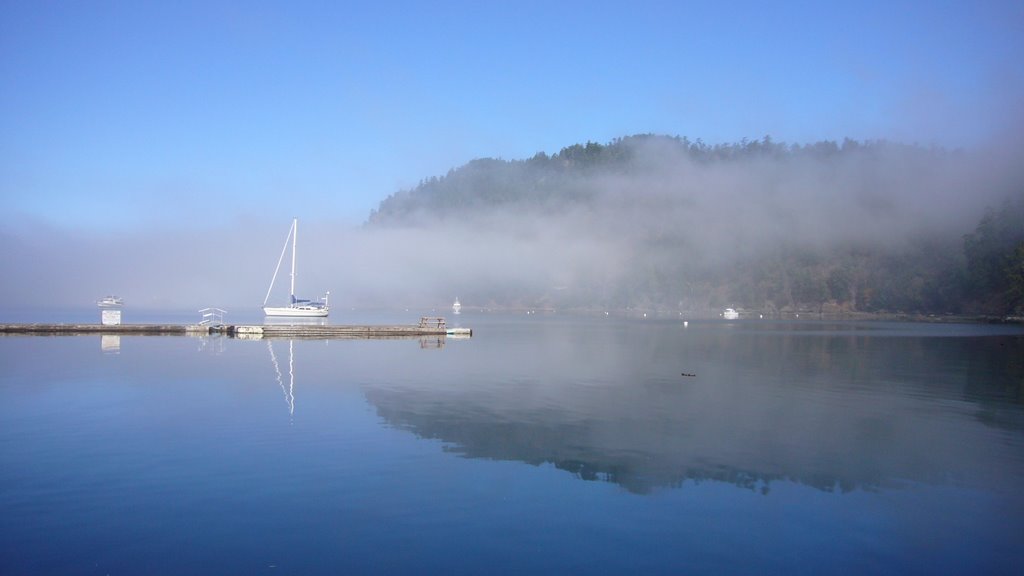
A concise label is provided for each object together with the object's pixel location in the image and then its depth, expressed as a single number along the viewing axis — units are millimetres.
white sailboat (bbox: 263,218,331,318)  105688
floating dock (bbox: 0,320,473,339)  58094
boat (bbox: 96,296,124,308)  189500
